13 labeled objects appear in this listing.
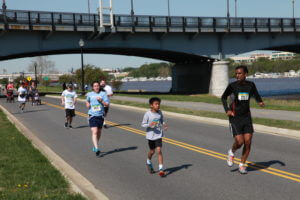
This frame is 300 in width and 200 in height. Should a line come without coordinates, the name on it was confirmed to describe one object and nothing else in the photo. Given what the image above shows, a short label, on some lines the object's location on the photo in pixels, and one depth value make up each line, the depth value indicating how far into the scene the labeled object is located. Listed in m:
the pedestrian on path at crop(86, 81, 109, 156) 9.20
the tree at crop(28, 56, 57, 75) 104.62
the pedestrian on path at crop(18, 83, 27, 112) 22.04
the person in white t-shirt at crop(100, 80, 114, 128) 14.91
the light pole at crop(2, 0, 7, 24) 32.08
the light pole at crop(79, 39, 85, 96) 33.77
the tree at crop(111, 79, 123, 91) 76.58
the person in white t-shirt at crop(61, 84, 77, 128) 14.82
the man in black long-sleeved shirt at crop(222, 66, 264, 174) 6.83
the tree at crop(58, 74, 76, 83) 94.32
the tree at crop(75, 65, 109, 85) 71.44
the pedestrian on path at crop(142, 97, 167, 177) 6.87
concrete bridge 34.25
